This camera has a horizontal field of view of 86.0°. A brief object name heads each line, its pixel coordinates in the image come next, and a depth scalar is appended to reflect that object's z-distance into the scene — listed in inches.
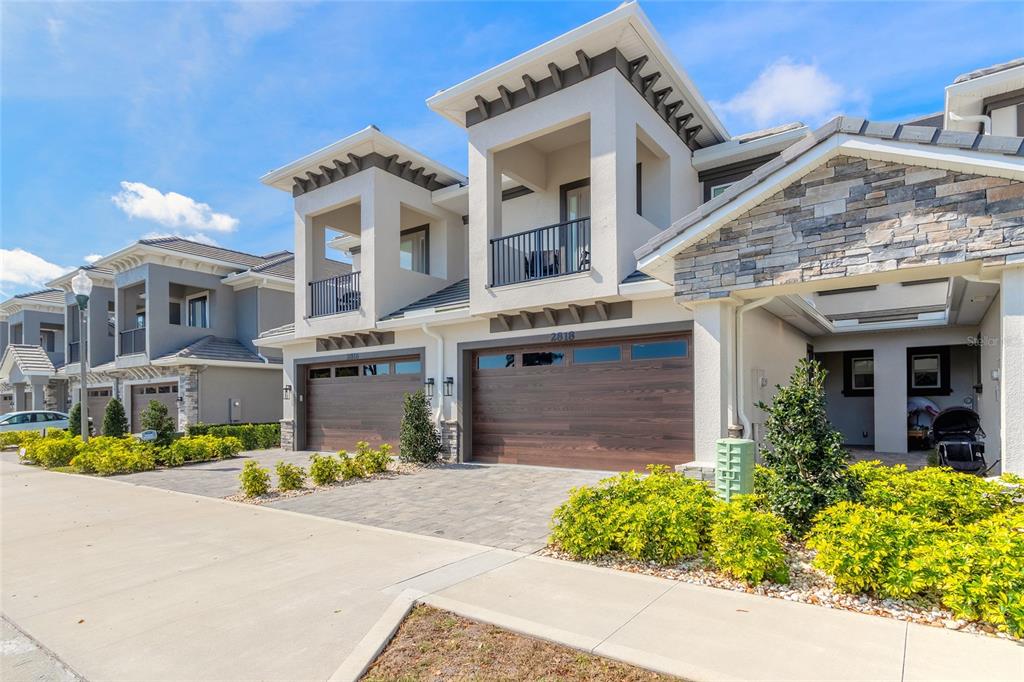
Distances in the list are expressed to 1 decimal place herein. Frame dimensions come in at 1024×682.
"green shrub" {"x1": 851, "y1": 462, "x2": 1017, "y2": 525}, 201.6
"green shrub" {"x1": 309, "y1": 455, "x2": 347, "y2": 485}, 386.6
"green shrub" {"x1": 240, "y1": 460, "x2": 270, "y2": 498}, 358.6
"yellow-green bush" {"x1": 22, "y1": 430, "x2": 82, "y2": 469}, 561.6
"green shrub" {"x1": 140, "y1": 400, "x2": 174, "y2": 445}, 593.5
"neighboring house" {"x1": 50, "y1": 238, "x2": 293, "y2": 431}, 767.7
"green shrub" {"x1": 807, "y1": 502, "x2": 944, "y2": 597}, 158.1
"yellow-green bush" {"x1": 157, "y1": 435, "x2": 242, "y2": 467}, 536.1
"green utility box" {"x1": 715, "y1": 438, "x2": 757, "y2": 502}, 241.3
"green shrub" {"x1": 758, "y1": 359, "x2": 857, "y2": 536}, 210.8
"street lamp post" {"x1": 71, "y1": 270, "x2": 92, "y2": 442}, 535.8
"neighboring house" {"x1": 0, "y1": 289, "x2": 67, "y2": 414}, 1082.1
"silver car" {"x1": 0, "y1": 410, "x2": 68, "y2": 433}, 881.9
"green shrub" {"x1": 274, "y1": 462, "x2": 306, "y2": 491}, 374.3
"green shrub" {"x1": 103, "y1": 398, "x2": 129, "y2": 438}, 673.0
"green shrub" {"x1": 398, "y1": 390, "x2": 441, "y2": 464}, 467.5
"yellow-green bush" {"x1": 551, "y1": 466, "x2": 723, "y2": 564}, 199.2
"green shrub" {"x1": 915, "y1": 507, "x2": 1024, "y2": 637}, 141.1
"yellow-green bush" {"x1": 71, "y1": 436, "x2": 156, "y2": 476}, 490.9
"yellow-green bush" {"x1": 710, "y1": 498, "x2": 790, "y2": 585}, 176.9
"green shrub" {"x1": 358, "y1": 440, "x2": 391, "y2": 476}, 423.2
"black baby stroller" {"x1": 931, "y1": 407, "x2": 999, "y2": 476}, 358.3
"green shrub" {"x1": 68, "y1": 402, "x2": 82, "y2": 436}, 790.5
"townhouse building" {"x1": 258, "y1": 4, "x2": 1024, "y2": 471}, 251.1
